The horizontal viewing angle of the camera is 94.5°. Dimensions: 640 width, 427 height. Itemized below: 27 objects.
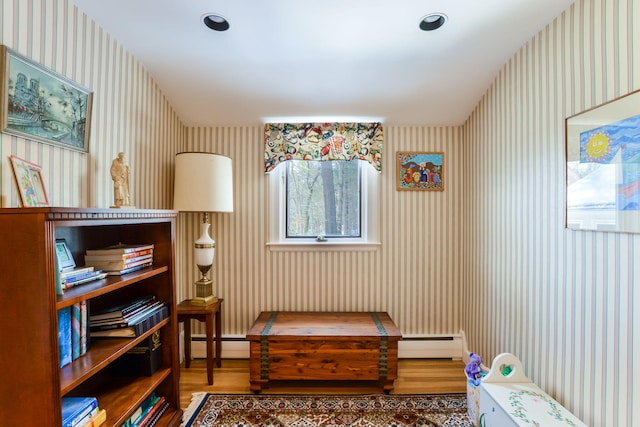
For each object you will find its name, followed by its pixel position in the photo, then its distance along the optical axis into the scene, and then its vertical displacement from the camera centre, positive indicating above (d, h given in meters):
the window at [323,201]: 2.73 +0.09
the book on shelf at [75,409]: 1.11 -0.78
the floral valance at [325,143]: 2.59 +0.59
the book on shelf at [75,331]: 1.23 -0.50
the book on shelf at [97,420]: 1.19 -0.87
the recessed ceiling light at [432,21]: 1.64 +1.08
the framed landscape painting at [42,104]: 1.19 +0.49
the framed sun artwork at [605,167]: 1.20 +0.19
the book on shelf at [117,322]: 1.42 -0.54
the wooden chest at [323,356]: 2.10 -1.04
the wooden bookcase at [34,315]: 0.96 -0.34
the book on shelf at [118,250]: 1.44 -0.19
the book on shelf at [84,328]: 1.27 -0.51
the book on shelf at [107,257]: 1.44 -0.22
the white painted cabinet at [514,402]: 1.39 -0.99
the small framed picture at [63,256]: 1.20 -0.19
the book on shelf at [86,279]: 1.18 -0.29
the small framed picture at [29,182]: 1.21 +0.12
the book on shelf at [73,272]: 1.16 -0.25
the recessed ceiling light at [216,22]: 1.67 +1.09
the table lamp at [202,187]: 2.21 +0.19
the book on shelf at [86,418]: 1.14 -0.83
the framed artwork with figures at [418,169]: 2.65 +0.37
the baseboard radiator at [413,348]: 2.63 -1.23
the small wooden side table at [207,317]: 2.21 -0.80
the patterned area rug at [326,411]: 1.85 -1.32
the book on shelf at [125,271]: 1.43 -0.30
